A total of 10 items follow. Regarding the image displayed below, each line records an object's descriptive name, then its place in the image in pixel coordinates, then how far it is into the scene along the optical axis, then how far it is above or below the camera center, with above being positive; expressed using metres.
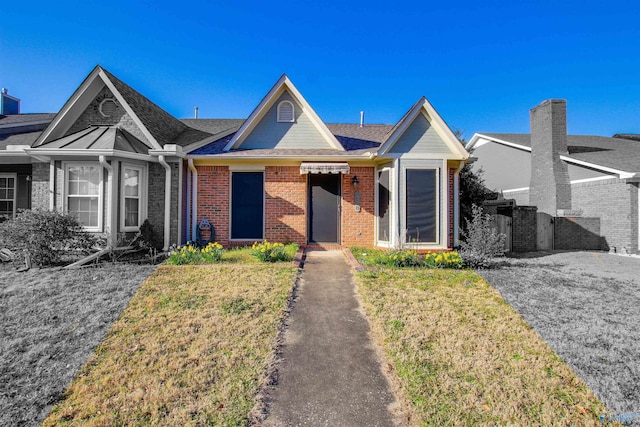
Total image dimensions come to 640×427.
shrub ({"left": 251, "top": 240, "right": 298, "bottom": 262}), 9.48 -1.10
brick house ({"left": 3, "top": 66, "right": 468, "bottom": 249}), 11.02 +1.68
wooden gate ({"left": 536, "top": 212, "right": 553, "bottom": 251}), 14.63 -0.54
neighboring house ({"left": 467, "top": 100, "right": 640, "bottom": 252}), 14.25 +2.77
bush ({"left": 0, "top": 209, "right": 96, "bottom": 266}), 8.70 -0.51
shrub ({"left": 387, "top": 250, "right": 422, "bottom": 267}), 9.31 -1.22
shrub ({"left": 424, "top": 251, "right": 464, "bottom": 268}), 9.29 -1.26
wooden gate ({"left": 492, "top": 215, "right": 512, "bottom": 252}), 13.52 -0.20
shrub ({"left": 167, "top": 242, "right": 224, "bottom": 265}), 9.37 -1.19
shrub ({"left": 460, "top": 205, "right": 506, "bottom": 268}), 9.47 -0.84
